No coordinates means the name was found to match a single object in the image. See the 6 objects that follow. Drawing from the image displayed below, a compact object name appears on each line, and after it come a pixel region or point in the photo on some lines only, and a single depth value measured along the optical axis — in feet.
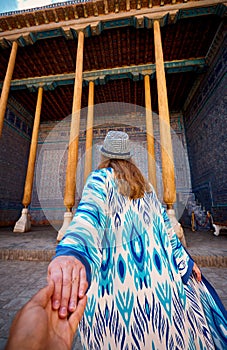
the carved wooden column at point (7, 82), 18.07
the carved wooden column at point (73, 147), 14.00
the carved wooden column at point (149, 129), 20.42
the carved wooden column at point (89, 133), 20.62
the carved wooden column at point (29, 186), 19.51
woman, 2.51
